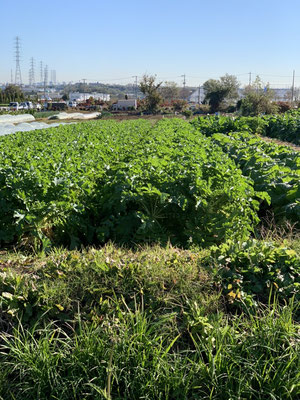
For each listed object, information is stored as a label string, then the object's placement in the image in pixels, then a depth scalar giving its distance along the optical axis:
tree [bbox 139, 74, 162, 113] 71.06
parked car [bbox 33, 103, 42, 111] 76.00
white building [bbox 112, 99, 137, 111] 85.62
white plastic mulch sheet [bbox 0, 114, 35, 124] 36.92
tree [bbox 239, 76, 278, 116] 47.75
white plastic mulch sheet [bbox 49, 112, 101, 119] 50.95
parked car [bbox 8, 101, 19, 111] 63.50
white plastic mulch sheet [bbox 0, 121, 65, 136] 25.23
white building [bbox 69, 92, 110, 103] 164.48
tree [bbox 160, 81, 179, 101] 125.76
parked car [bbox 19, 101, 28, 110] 73.59
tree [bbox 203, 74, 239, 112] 75.94
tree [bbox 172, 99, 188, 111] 74.70
